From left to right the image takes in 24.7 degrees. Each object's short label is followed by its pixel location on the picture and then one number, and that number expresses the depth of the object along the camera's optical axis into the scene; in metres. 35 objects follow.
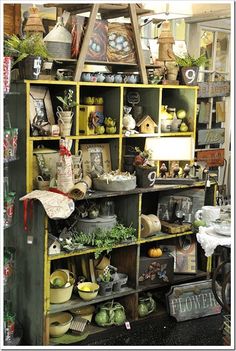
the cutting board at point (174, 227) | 4.07
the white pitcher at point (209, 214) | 3.38
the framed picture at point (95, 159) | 3.81
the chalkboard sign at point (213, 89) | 4.81
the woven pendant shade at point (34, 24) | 3.57
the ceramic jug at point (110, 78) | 3.77
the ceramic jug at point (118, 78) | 3.81
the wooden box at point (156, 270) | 3.99
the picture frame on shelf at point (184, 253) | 4.29
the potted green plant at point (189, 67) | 4.23
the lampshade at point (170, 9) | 3.99
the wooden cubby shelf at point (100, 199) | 3.38
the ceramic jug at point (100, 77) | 3.72
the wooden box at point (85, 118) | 3.74
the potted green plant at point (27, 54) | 3.33
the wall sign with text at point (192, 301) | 3.96
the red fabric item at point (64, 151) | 3.37
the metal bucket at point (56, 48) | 3.57
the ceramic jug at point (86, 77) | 3.65
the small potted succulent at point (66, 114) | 3.52
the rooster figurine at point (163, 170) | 4.16
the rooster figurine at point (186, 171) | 4.18
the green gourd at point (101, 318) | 3.74
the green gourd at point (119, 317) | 3.78
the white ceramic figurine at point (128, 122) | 3.92
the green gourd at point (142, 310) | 3.95
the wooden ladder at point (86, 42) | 3.57
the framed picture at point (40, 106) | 3.51
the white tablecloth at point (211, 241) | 3.08
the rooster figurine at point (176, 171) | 4.16
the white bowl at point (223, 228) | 3.13
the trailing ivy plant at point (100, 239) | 3.54
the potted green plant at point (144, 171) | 3.84
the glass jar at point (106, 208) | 3.80
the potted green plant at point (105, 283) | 3.73
